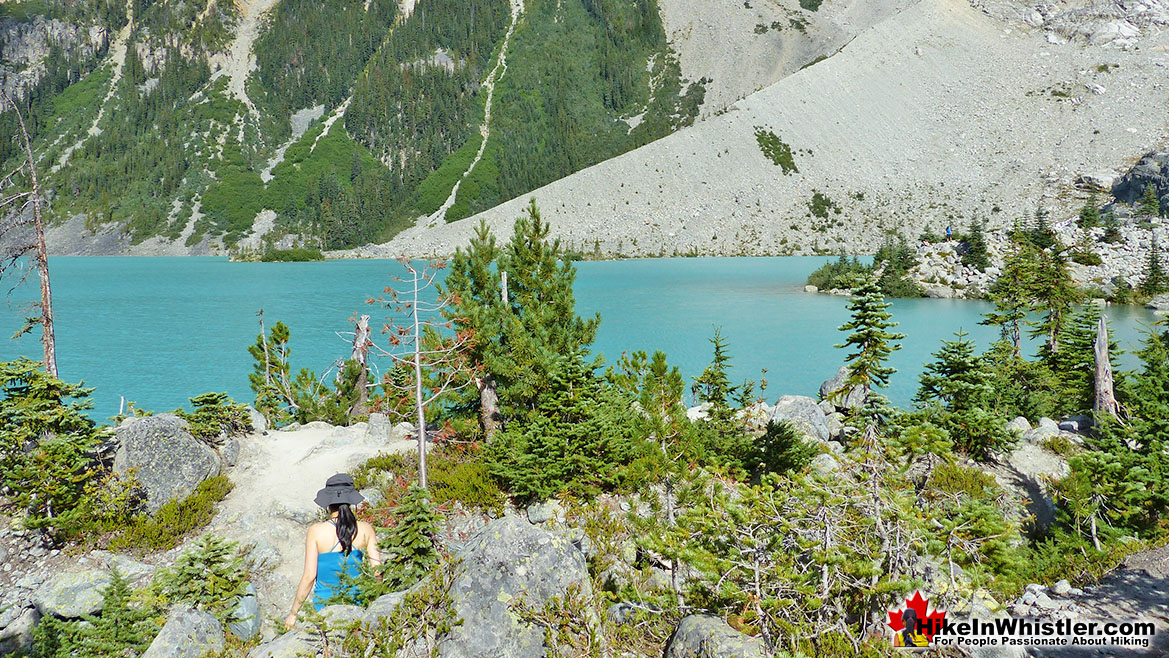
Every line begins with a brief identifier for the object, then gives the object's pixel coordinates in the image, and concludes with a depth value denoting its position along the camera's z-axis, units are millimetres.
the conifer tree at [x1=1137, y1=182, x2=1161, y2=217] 57756
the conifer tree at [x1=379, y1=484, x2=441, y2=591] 8305
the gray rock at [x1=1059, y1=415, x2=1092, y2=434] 16375
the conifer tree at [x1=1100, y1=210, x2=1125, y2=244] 51719
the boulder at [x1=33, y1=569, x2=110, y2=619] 9242
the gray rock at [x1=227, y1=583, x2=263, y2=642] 8742
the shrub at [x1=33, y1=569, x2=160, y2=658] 8023
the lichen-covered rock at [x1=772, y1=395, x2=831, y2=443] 16234
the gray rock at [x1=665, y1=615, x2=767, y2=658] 5188
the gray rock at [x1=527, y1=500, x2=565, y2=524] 12195
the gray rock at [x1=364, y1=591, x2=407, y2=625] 5852
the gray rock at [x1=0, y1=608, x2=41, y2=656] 8938
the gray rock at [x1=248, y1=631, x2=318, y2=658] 5457
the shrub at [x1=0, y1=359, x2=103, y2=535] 11617
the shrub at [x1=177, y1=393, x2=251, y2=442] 15069
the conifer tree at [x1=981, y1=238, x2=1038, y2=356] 23234
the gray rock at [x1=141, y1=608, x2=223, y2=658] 6777
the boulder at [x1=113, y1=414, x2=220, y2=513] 13141
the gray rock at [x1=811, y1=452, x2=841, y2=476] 13839
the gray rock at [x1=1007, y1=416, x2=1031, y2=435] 15891
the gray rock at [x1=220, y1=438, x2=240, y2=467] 15227
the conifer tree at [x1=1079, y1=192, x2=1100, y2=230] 54531
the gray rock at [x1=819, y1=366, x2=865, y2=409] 15172
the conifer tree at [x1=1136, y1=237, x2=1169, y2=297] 45000
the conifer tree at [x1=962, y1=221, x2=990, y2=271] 53406
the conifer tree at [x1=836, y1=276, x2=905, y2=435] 13695
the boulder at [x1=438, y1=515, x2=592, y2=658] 5746
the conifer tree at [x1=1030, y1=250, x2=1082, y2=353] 21859
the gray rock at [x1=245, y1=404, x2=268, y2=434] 17570
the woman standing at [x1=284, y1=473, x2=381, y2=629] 6316
